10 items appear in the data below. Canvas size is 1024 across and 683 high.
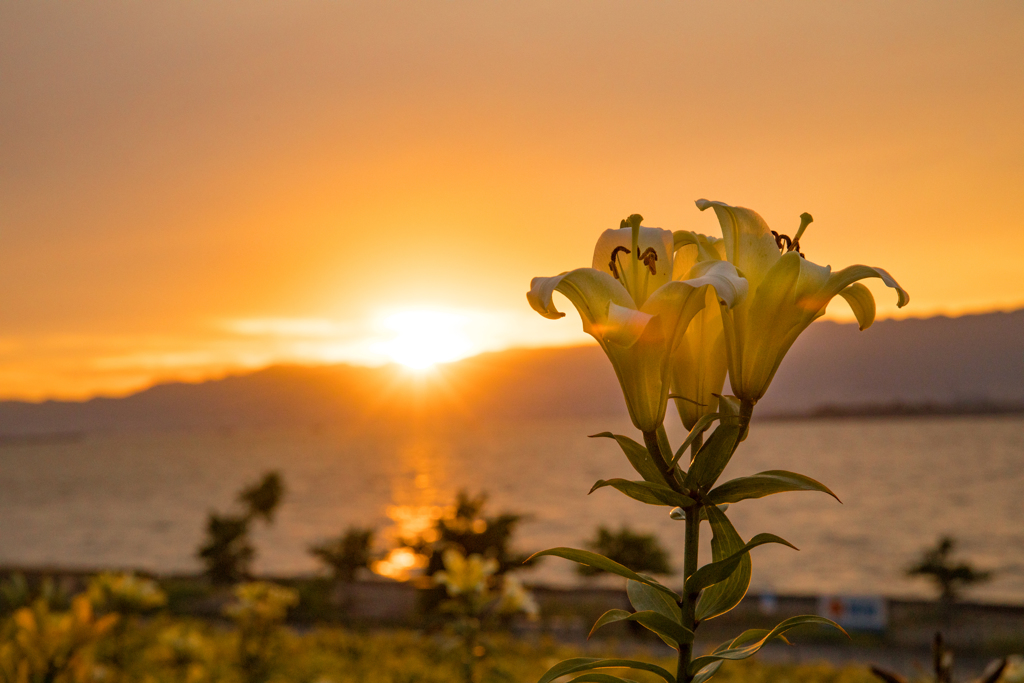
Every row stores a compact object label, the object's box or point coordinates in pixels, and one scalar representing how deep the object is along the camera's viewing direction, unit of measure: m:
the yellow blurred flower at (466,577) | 3.79
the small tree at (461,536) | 11.32
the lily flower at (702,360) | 0.96
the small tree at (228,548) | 21.81
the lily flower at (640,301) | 0.82
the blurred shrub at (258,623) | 5.60
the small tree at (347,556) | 19.66
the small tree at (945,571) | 15.84
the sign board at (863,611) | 15.62
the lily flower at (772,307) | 0.92
